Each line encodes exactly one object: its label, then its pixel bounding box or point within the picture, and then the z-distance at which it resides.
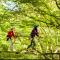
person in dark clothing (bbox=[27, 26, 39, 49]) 15.75
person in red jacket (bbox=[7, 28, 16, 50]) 16.28
